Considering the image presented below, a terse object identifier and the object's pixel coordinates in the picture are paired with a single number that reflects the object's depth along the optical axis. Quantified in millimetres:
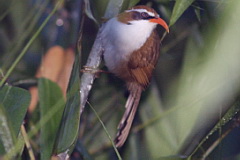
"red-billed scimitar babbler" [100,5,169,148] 5227
